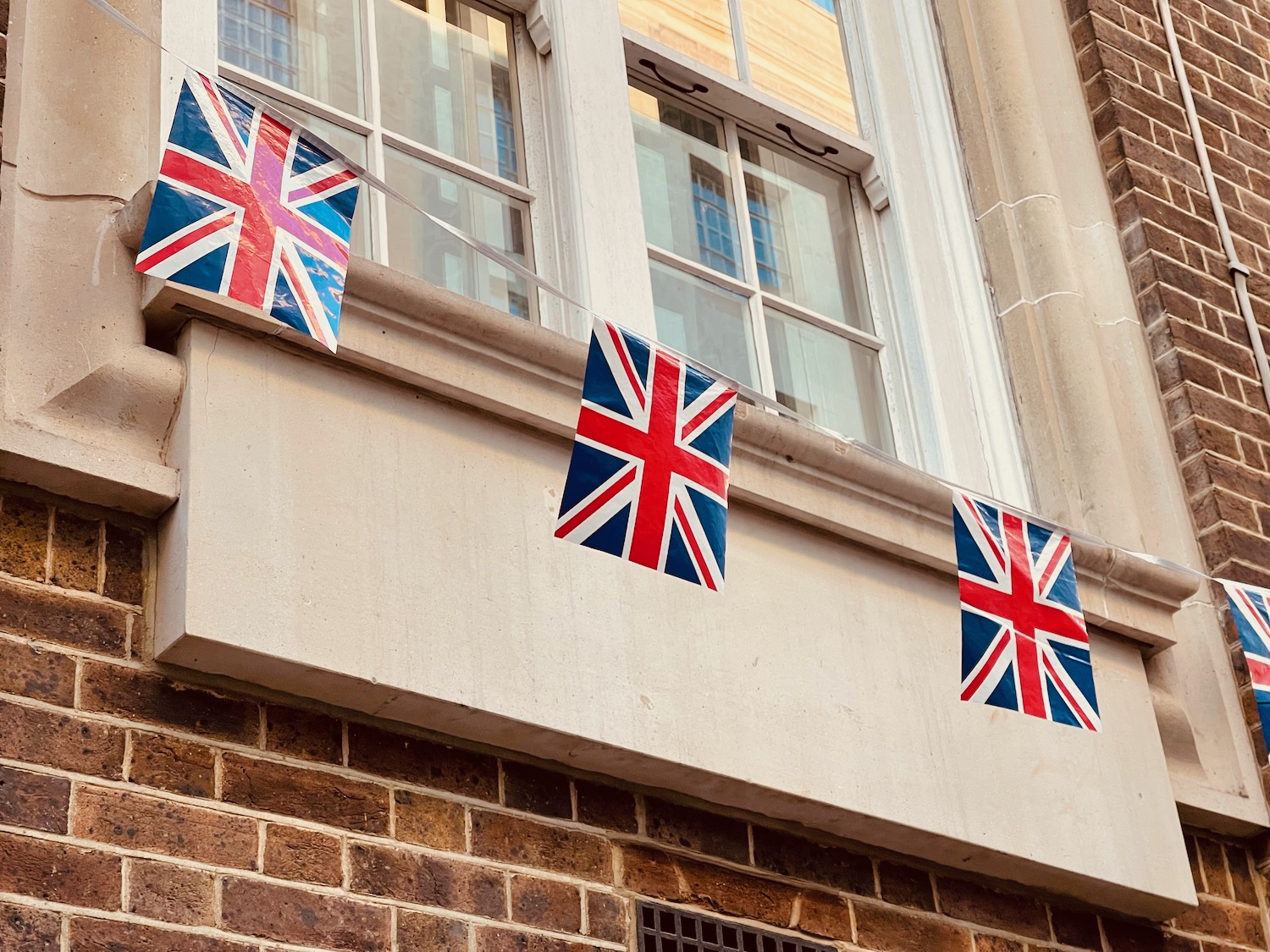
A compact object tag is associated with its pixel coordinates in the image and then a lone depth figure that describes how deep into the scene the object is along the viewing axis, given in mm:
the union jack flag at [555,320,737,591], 3410
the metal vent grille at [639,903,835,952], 3689
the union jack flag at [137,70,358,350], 3074
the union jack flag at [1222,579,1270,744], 4719
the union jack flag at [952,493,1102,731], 4016
